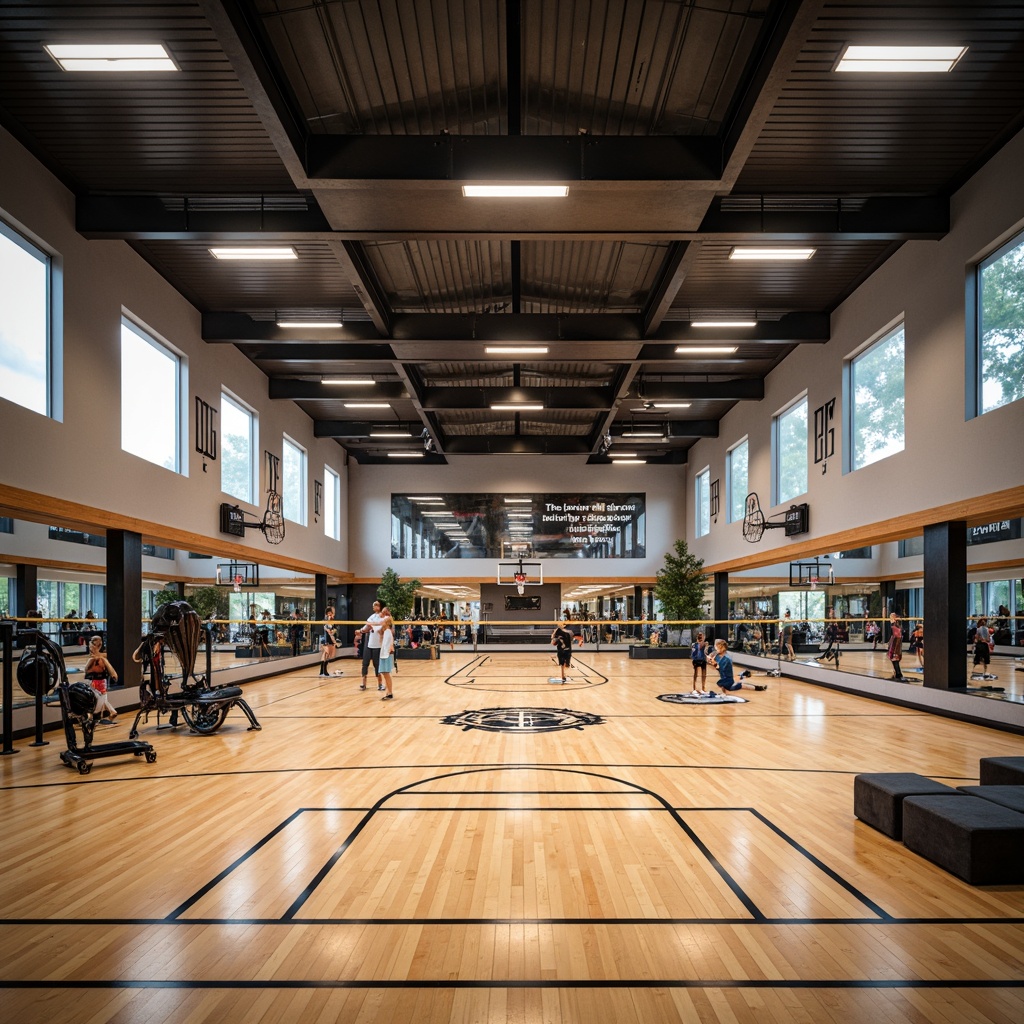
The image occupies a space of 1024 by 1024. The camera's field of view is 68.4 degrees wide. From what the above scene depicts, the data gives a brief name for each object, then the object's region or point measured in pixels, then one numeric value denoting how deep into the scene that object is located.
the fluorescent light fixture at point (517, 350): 14.66
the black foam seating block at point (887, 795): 5.67
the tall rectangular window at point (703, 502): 26.38
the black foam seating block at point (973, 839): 4.78
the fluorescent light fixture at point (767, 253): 11.04
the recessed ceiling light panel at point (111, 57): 7.57
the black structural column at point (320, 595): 24.69
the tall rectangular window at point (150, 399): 12.50
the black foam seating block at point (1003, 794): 5.21
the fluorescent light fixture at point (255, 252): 11.07
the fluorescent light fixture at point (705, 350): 15.44
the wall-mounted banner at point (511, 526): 28.89
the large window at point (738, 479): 22.52
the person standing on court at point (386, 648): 14.00
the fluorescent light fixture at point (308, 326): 14.86
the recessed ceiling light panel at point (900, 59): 7.72
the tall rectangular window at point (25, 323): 9.46
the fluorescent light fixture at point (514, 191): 8.64
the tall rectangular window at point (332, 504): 26.52
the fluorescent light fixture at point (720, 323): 14.10
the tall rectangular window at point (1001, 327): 9.95
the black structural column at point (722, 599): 24.91
